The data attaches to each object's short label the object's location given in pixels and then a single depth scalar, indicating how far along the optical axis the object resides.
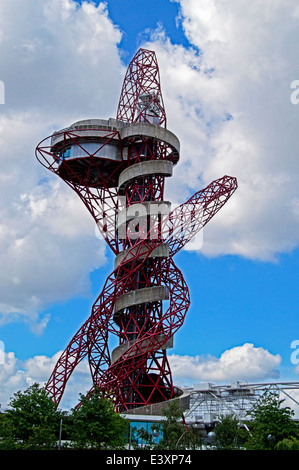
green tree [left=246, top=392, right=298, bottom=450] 45.53
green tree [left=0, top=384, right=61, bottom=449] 48.91
